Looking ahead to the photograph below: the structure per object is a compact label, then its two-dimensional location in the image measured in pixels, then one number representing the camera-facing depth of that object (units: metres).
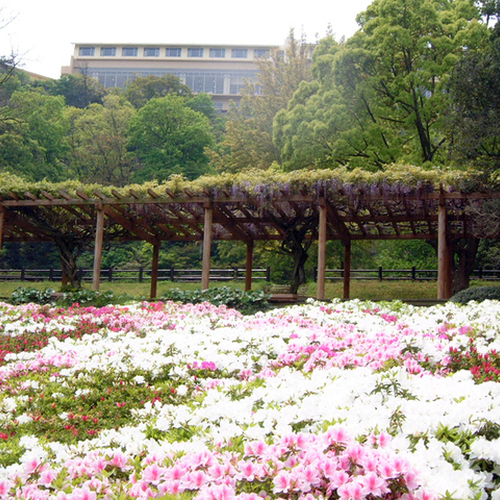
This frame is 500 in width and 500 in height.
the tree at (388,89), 20.23
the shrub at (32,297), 14.59
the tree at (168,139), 36.44
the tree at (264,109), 29.06
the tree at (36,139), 31.17
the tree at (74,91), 51.88
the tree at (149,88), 48.19
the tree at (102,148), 36.69
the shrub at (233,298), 12.84
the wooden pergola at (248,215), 13.54
